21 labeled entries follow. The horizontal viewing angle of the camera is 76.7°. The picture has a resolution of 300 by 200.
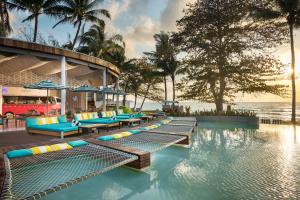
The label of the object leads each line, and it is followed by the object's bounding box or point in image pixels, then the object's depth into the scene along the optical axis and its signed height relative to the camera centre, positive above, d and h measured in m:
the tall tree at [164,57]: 24.42 +6.18
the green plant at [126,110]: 18.60 -0.67
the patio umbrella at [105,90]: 12.37 +0.88
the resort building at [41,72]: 9.02 +2.46
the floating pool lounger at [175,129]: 8.12 -1.25
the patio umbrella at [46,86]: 8.88 +0.84
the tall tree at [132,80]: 29.69 +3.81
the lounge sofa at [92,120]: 9.82 -0.89
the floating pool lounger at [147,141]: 5.85 -1.30
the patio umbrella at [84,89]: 10.92 +0.84
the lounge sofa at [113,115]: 11.85 -0.79
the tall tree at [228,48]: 17.81 +5.37
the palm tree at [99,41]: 22.80 +7.80
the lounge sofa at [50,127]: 7.37 -0.93
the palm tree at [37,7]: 18.12 +9.60
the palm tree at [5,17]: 17.71 +8.50
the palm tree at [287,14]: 15.62 +7.52
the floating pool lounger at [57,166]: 3.30 -1.41
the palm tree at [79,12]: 19.69 +9.90
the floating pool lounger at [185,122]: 12.69 -1.28
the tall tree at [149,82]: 28.51 +3.56
